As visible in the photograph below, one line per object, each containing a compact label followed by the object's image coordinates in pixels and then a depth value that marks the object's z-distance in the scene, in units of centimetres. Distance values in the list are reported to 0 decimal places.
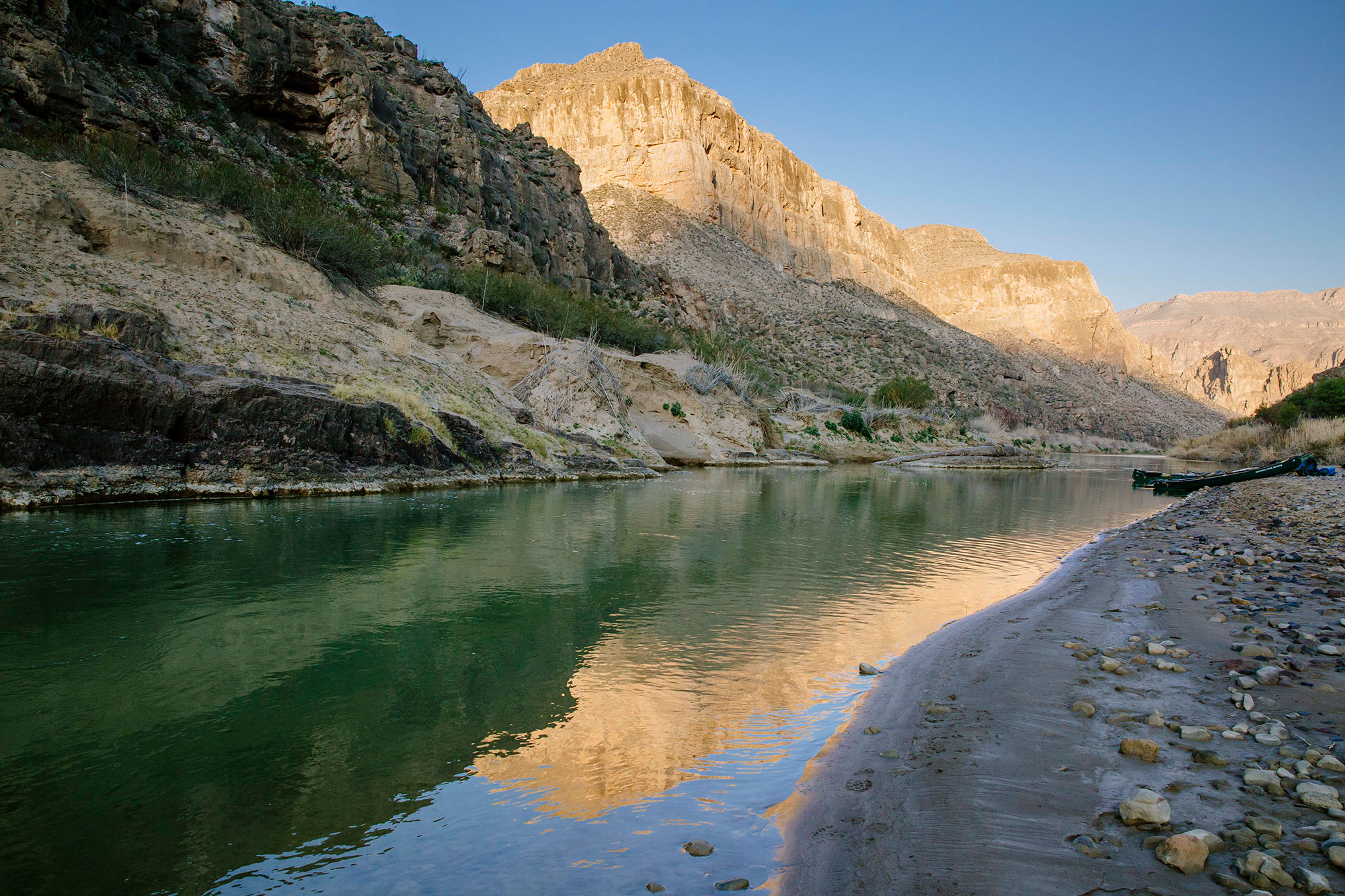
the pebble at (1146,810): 266
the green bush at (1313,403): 3345
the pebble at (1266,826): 251
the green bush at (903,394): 4834
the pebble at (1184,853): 237
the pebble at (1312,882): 214
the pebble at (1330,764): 292
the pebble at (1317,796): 264
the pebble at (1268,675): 407
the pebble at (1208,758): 312
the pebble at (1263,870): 223
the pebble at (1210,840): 246
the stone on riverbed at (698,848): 283
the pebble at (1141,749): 322
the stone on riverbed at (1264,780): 282
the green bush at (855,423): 3881
